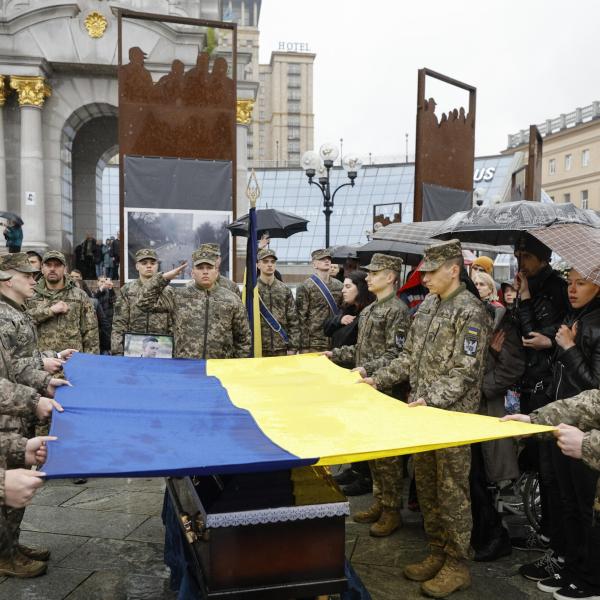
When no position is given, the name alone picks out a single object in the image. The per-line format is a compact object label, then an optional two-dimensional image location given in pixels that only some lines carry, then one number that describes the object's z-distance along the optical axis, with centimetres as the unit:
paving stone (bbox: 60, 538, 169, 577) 404
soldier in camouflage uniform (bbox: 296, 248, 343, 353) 761
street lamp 1714
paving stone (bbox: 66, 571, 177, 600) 369
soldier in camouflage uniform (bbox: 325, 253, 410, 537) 461
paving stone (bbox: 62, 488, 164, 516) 507
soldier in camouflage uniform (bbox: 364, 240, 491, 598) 372
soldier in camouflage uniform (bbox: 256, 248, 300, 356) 761
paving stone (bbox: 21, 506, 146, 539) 462
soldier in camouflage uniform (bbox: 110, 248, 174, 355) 627
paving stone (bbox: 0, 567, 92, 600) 370
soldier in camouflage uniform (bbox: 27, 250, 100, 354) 632
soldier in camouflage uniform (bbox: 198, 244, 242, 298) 564
